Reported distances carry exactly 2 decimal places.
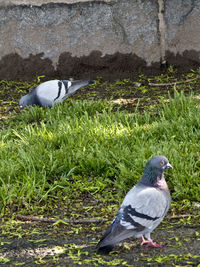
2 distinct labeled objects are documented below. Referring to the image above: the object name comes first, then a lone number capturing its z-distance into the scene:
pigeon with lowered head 10.73
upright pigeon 4.96
